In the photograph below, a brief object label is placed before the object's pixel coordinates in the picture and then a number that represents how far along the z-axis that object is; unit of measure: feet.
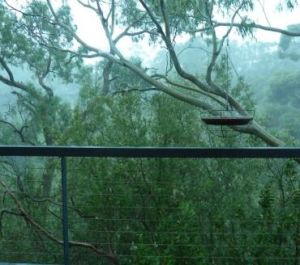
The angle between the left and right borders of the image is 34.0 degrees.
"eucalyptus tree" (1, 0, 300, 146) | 21.59
